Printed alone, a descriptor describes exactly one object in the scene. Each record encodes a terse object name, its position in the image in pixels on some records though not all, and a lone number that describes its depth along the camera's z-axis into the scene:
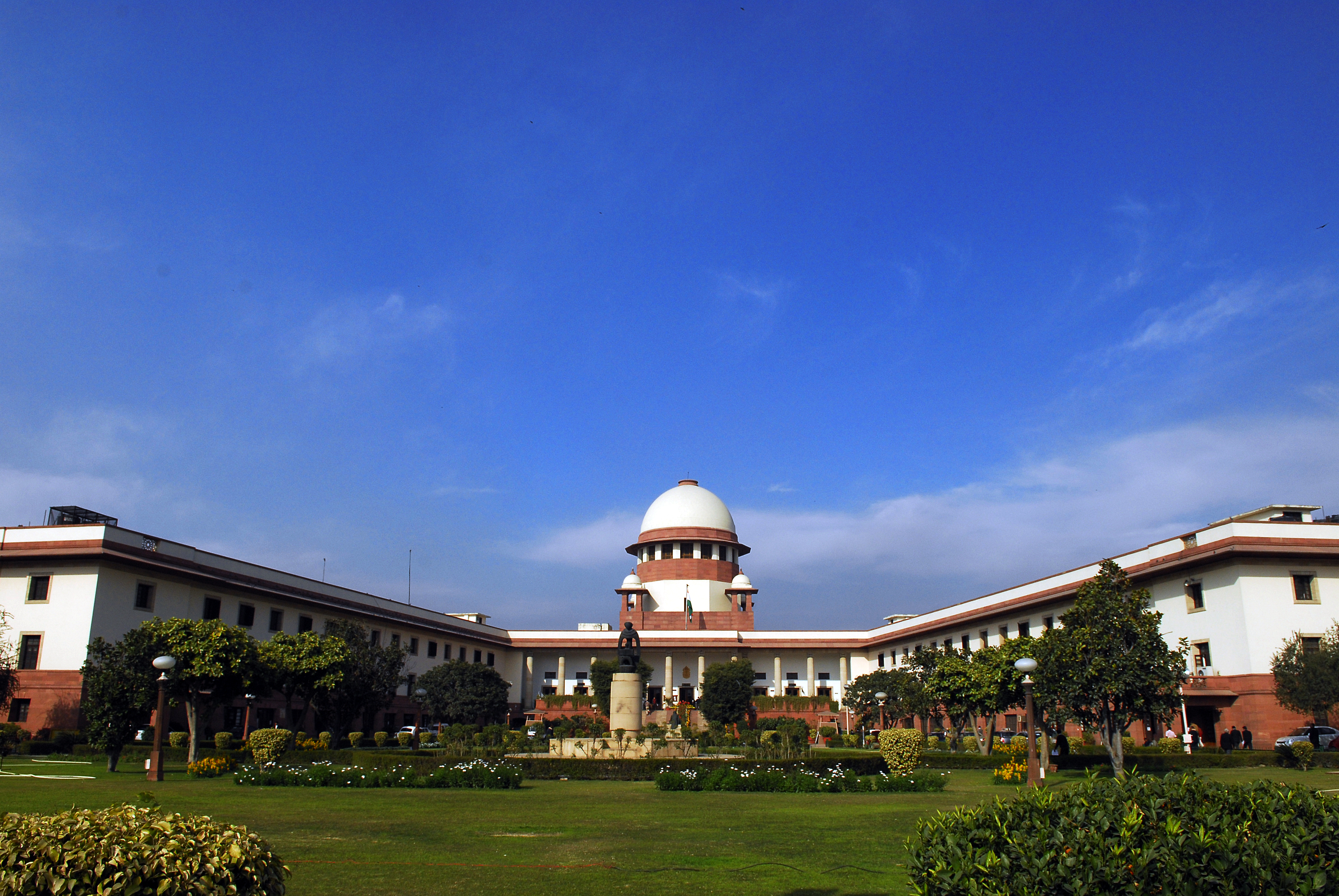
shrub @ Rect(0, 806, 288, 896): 4.82
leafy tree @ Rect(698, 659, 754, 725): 47.22
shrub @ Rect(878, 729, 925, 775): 23.27
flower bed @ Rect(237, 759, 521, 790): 20.08
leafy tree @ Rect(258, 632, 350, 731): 31.94
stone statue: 31.06
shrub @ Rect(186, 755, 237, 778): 22.86
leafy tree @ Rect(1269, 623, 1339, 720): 27.64
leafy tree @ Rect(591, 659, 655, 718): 55.19
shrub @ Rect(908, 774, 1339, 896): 5.19
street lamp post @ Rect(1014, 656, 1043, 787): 18.34
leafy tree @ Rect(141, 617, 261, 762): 26.81
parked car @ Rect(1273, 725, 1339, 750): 29.03
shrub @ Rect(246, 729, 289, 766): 25.75
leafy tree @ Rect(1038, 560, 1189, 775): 22.81
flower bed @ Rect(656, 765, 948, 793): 19.70
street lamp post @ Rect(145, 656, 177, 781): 21.02
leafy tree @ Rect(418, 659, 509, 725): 44.22
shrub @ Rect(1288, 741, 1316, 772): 24.19
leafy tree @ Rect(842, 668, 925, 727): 38.59
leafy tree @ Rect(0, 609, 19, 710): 29.97
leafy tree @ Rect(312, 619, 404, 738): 33.72
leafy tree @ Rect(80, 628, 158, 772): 24.84
